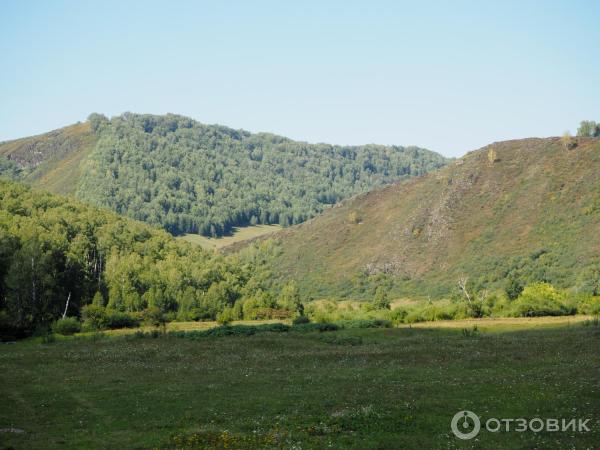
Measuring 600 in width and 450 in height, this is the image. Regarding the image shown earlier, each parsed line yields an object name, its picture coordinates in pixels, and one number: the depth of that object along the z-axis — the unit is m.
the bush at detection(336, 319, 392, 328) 80.00
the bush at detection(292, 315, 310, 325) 89.31
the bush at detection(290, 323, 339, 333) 76.81
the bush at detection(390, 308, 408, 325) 90.11
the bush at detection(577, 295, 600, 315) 86.50
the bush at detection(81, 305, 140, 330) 88.94
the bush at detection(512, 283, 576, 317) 87.75
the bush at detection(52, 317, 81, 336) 81.25
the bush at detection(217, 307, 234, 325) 100.31
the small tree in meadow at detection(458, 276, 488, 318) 92.00
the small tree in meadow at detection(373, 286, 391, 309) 116.79
